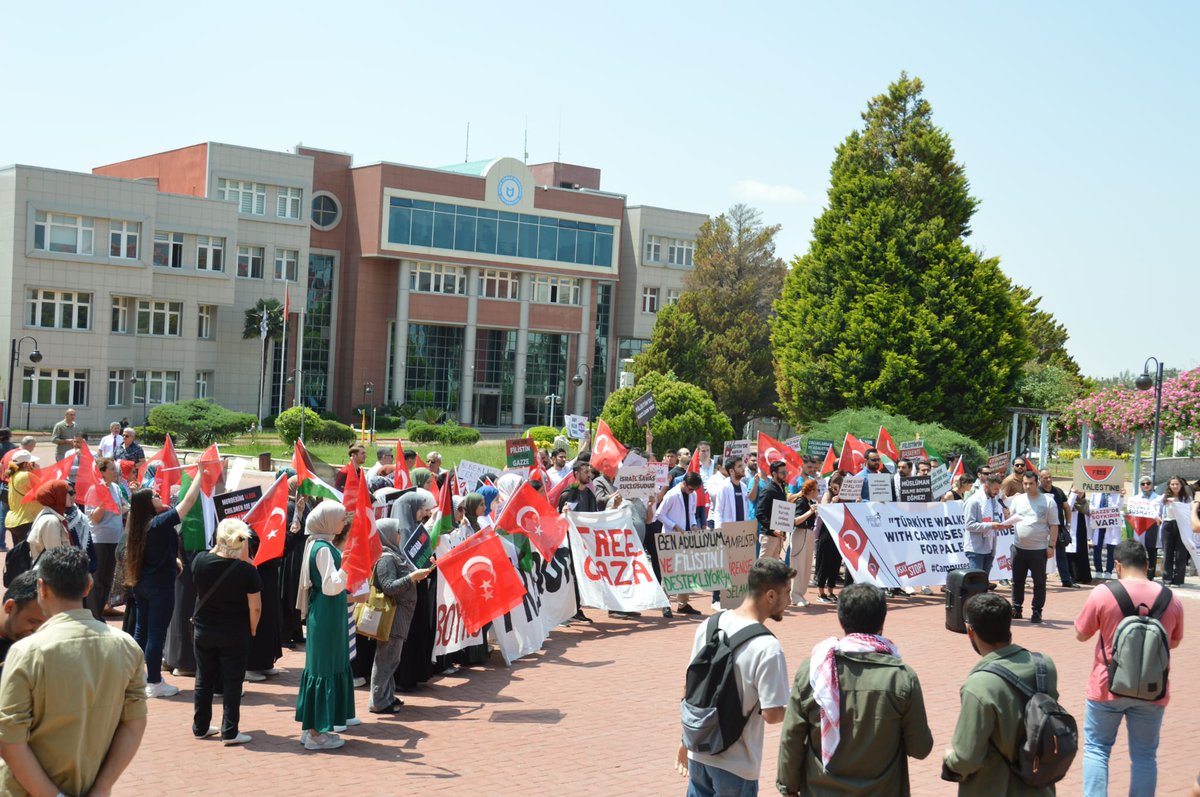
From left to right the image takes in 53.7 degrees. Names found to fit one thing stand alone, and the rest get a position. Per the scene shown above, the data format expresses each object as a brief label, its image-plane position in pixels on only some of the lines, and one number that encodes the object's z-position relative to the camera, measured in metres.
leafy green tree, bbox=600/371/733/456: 41.69
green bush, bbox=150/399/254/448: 45.44
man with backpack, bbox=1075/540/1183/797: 6.91
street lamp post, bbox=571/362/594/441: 74.75
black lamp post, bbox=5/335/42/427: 48.69
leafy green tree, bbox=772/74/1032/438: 43.31
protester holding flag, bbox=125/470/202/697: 9.83
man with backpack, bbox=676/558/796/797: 5.29
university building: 52.25
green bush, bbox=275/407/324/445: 44.78
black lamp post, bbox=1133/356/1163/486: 23.71
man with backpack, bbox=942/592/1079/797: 4.85
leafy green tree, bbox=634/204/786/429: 62.00
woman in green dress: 8.38
